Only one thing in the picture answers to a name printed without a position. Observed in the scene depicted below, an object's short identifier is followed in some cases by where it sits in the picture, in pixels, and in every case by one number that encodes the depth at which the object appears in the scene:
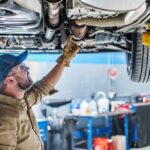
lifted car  1.23
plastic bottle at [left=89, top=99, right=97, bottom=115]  5.66
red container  5.21
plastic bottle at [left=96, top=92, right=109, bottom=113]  5.85
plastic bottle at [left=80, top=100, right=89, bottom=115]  5.51
